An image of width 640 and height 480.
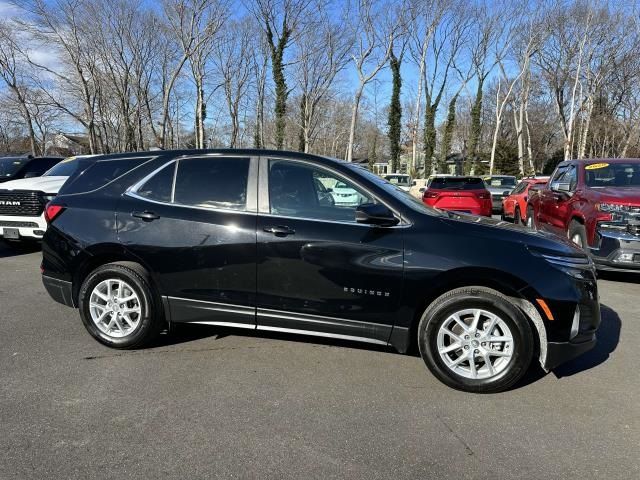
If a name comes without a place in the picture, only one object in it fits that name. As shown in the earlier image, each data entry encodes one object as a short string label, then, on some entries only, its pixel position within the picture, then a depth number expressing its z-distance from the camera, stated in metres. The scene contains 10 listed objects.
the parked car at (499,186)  18.19
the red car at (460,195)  12.12
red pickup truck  6.27
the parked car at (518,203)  12.60
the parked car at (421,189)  13.85
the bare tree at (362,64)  34.94
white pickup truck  7.89
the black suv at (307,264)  3.40
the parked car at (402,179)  22.16
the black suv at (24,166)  11.94
